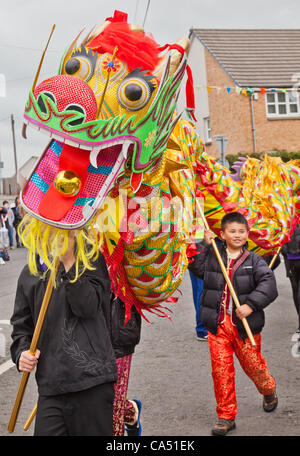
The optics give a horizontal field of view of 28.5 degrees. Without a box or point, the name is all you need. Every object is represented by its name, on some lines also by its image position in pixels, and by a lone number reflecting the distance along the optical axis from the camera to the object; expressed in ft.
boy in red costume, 13.42
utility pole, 111.64
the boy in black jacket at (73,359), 7.91
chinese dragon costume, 7.14
